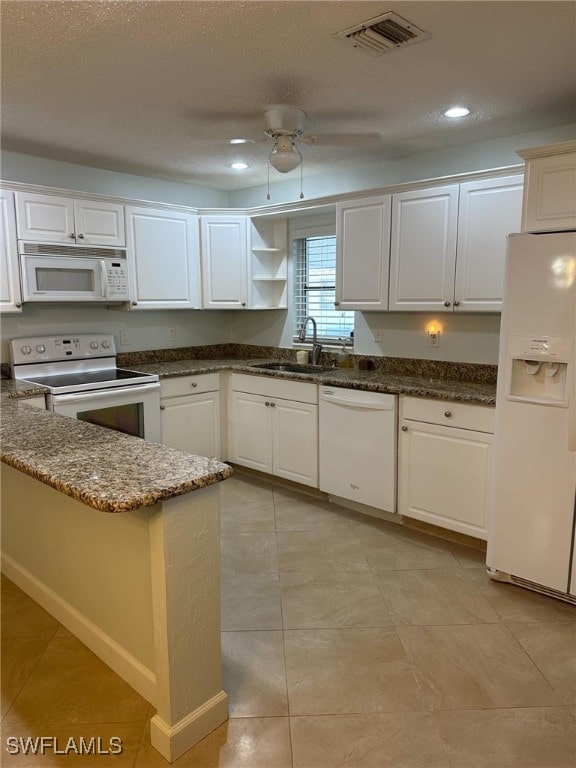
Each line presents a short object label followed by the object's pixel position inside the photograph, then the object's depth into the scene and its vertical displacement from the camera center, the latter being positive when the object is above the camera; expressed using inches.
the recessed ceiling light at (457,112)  107.6 +41.2
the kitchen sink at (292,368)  163.3 -17.8
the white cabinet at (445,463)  113.2 -33.9
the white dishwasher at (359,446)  128.7 -34.2
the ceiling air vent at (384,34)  74.0 +40.4
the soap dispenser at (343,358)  161.2 -14.3
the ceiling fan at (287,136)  105.8 +37.1
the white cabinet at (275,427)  146.9 -34.1
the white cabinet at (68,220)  131.7 +23.8
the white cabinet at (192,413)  156.0 -31.2
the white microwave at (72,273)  132.3 +10.0
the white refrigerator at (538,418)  91.4 -19.3
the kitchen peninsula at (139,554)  60.6 -32.7
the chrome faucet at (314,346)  166.7 -11.0
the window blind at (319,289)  167.6 +7.3
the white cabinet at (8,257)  128.3 +13.1
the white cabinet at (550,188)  91.6 +22.0
